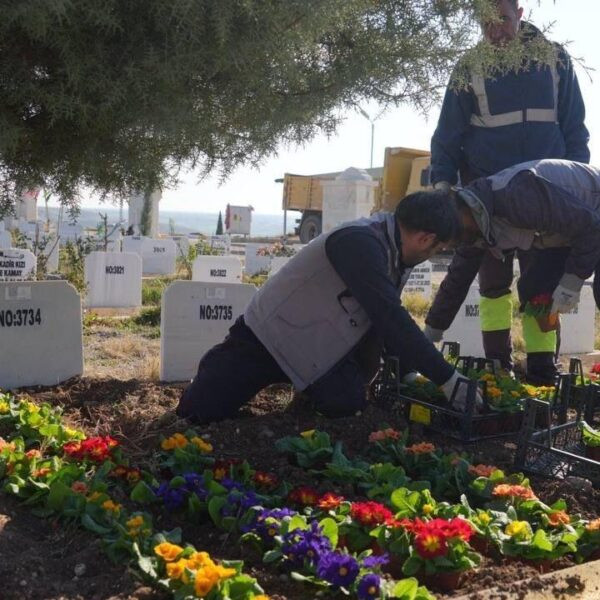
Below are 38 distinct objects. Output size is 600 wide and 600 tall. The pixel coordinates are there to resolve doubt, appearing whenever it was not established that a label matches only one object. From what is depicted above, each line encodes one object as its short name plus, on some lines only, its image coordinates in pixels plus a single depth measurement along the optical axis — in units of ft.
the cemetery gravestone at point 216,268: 36.65
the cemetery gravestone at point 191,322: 16.98
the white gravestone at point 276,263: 36.29
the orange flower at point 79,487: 8.45
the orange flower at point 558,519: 8.36
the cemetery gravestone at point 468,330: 21.97
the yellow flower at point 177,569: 6.52
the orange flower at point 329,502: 8.14
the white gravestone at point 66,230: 67.59
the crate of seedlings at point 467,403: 11.89
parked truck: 66.69
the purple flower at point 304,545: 7.06
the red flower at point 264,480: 9.18
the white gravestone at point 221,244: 54.40
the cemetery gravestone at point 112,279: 32.32
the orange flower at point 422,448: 10.27
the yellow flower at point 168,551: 6.77
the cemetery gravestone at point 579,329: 24.40
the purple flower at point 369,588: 6.50
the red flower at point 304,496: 8.54
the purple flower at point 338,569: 6.72
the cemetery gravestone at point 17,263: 28.84
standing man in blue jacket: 16.72
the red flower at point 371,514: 7.73
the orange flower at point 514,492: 8.75
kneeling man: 11.48
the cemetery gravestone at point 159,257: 52.39
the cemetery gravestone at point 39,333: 15.43
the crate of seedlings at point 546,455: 10.18
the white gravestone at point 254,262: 50.88
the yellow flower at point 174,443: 10.14
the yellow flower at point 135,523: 7.52
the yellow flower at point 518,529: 7.85
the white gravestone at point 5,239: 41.83
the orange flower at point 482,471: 9.61
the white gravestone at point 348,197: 41.47
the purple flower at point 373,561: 6.86
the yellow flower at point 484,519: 8.05
